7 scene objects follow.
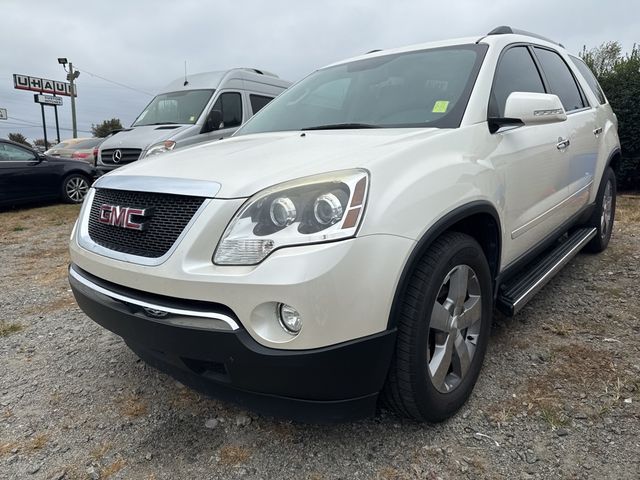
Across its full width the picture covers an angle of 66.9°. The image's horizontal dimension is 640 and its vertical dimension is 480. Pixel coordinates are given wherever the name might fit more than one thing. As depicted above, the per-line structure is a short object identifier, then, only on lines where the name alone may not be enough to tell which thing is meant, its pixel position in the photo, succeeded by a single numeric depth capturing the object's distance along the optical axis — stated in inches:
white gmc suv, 64.2
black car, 338.6
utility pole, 1272.1
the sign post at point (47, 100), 1268.5
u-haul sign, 1299.2
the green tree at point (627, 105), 319.6
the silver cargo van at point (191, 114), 296.4
